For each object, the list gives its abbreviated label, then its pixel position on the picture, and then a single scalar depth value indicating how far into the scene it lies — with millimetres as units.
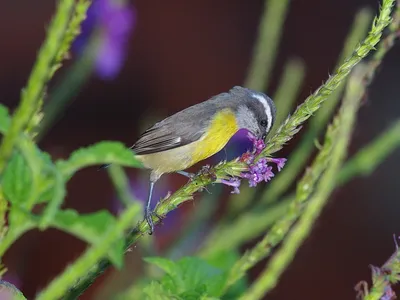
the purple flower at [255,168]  3130
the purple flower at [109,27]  3590
